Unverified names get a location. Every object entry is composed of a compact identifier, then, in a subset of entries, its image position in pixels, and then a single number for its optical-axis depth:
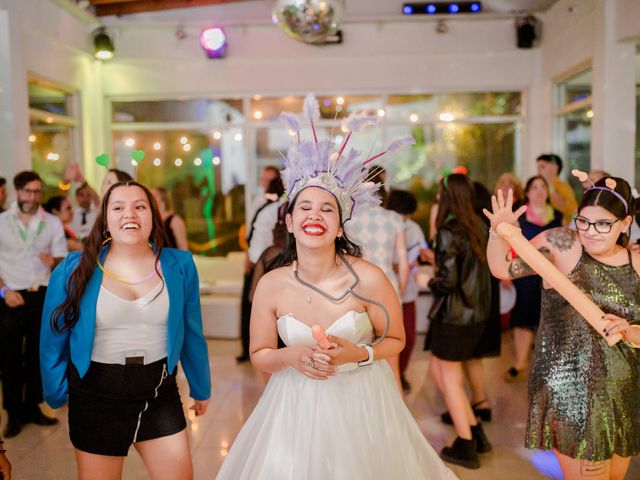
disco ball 4.22
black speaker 7.57
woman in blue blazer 2.41
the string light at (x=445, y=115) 8.11
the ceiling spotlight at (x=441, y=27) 7.76
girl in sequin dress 2.41
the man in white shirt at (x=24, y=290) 4.30
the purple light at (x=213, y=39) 7.73
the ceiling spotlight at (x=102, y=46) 7.50
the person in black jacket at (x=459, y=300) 3.78
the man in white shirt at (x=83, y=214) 5.68
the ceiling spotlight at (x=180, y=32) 7.87
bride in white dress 2.04
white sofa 7.16
